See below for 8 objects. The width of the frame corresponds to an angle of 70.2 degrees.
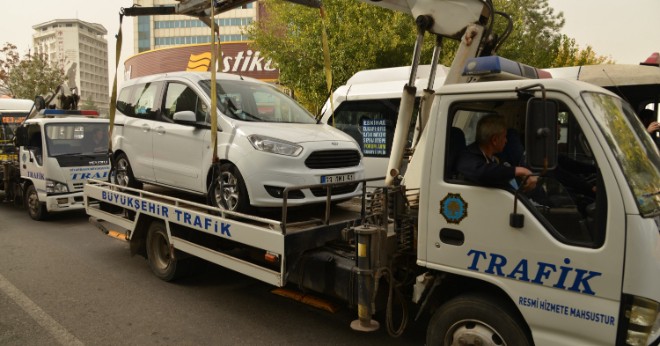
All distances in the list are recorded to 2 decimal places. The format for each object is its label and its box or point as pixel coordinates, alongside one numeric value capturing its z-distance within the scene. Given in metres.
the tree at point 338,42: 13.77
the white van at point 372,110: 8.20
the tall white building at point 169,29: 74.69
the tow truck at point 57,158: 9.46
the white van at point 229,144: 4.66
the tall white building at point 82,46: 131.62
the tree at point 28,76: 29.80
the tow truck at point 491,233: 2.46
